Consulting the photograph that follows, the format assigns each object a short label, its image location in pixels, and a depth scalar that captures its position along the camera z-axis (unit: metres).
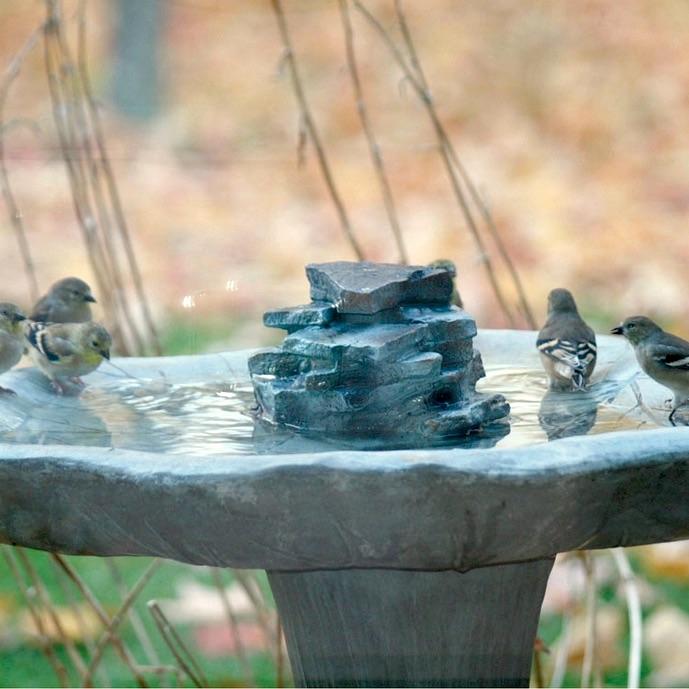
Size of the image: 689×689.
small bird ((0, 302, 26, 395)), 6.20
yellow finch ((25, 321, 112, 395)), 6.04
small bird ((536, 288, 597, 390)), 5.78
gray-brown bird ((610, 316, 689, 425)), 5.63
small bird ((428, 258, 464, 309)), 7.12
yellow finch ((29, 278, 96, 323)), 8.11
